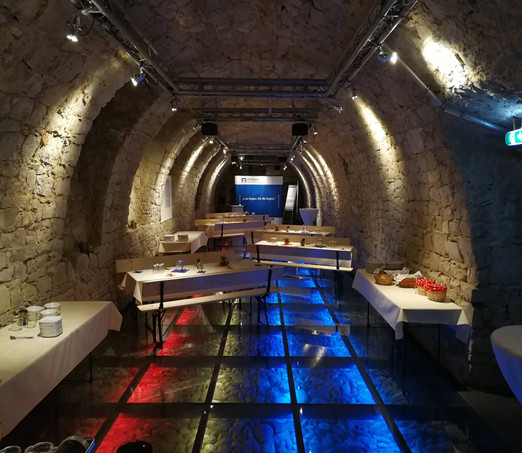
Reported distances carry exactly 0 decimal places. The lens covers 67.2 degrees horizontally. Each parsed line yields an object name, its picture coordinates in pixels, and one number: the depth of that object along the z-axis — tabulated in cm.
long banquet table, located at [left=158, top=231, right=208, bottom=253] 928
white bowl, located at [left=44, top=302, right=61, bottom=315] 388
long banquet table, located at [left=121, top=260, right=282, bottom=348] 531
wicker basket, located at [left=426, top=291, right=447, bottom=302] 462
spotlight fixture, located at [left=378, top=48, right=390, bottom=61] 405
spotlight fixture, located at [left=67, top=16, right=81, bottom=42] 319
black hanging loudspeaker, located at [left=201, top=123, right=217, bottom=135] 913
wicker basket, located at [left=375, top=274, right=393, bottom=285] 537
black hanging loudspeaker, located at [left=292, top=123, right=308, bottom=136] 915
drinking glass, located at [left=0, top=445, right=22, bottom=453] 174
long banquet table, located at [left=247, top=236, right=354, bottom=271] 805
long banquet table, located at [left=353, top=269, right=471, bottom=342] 430
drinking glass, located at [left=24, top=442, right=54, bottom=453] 170
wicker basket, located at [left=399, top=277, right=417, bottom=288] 521
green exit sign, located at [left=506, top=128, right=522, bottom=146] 365
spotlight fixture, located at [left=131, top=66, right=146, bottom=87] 468
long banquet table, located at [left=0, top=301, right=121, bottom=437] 264
